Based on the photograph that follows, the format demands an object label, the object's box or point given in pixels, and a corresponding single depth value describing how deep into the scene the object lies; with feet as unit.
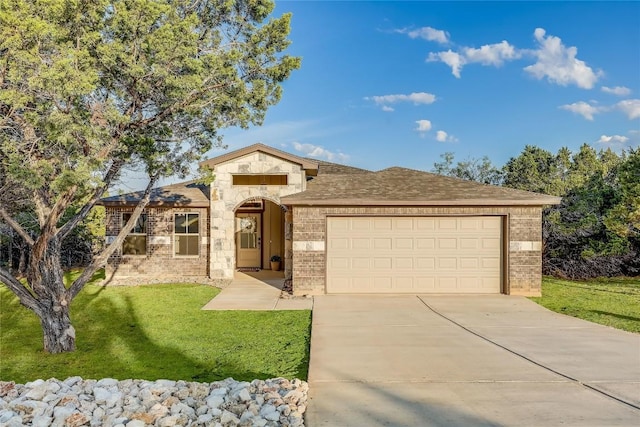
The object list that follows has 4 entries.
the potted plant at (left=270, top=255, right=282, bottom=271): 54.44
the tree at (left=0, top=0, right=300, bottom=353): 19.30
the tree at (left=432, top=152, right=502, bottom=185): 85.05
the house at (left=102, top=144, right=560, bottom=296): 36.37
